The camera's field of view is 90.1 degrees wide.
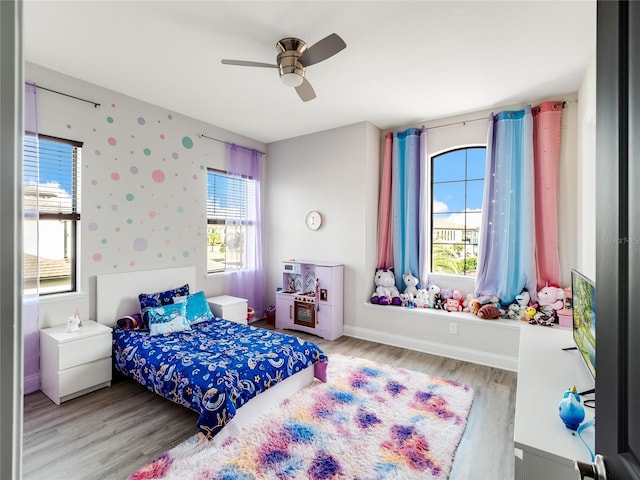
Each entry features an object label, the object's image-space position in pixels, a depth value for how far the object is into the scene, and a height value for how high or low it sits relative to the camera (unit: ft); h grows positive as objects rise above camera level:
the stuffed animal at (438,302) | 13.04 -2.53
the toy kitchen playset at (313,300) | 13.99 -2.73
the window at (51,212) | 8.90 +0.83
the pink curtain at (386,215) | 14.55 +1.16
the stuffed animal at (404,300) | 13.51 -2.52
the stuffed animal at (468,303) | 12.60 -2.48
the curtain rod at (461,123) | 12.58 +4.83
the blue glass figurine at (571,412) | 4.30 -2.33
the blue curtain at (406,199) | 13.83 +1.84
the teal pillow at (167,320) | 10.22 -2.62
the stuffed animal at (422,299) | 13.25 -2.44
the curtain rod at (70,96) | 9.29 +4.46
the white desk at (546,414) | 3.98 -2.57
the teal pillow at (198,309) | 11.35 -2.52
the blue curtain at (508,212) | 11.46 +1.08
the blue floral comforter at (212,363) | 7.04 -3.16
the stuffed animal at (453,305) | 12.64 -2.57
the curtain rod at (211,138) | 13.76 +4.56
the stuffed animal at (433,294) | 13.23 -2.23
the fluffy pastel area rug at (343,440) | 6.19 -4.42
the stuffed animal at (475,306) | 12.07 -2.48
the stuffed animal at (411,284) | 13.65 -1.89
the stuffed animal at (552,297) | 10.81 -1.95
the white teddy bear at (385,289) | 13.64 -2.13
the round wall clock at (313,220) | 15.30 +0.99
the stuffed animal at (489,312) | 11.52 -2.59
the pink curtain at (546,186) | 11.07 +1.93
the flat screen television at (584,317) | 5.63 -1.52
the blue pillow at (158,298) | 11.11 -2.07
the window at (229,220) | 14.56 +1.00
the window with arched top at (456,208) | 13.35 +1.38
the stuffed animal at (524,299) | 11.44 -2.09
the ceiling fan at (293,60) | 7.52 +4.39
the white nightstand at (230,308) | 12.86 -2.77
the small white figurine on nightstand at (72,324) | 9.14 -2.44
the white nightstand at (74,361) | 8.51 -3.36
